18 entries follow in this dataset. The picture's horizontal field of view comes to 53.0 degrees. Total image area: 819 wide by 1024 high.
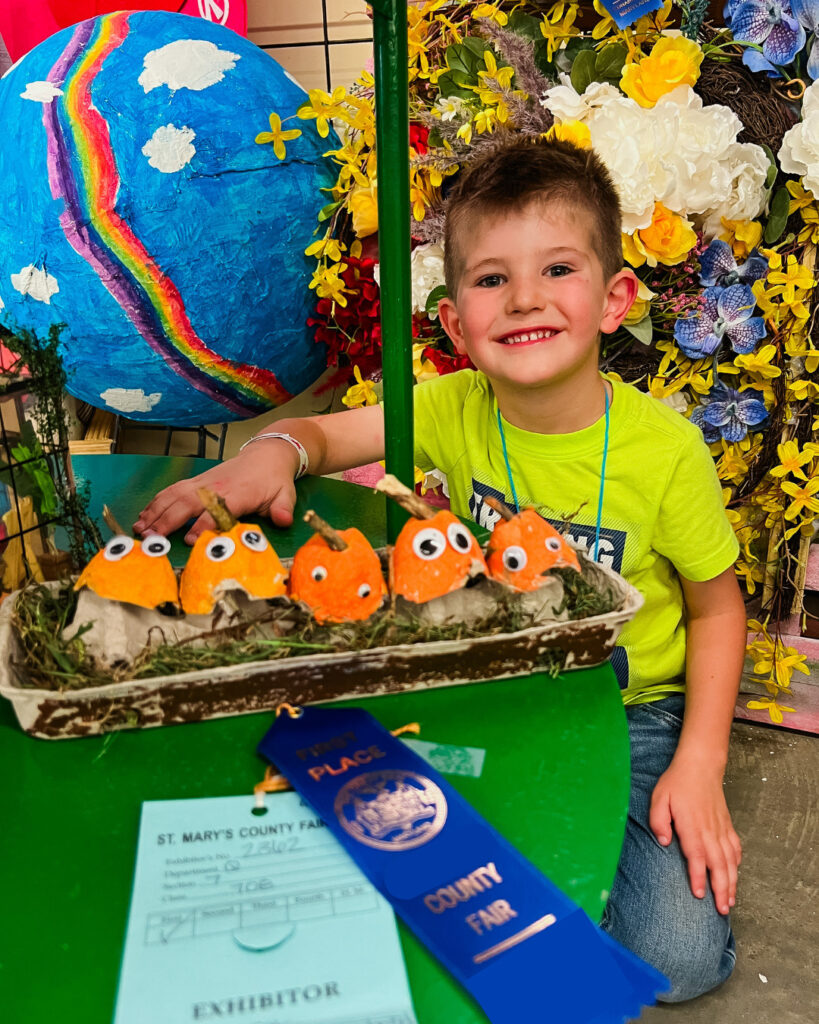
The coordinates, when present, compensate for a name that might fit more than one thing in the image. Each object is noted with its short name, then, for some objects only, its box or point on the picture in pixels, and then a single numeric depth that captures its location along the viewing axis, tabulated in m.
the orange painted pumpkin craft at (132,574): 0.62
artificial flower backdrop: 1.27
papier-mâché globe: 1.24
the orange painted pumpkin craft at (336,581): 0.64
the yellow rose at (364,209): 1.40
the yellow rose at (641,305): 1.33
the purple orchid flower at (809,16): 1.28
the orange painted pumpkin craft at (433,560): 0.65
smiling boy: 0.96
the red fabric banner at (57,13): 1.78
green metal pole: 0.61
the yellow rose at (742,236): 1.36
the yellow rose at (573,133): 1.25
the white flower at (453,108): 1.39
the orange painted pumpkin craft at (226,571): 0.63
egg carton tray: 0.60
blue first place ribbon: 0.44
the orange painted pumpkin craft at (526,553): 0.67
